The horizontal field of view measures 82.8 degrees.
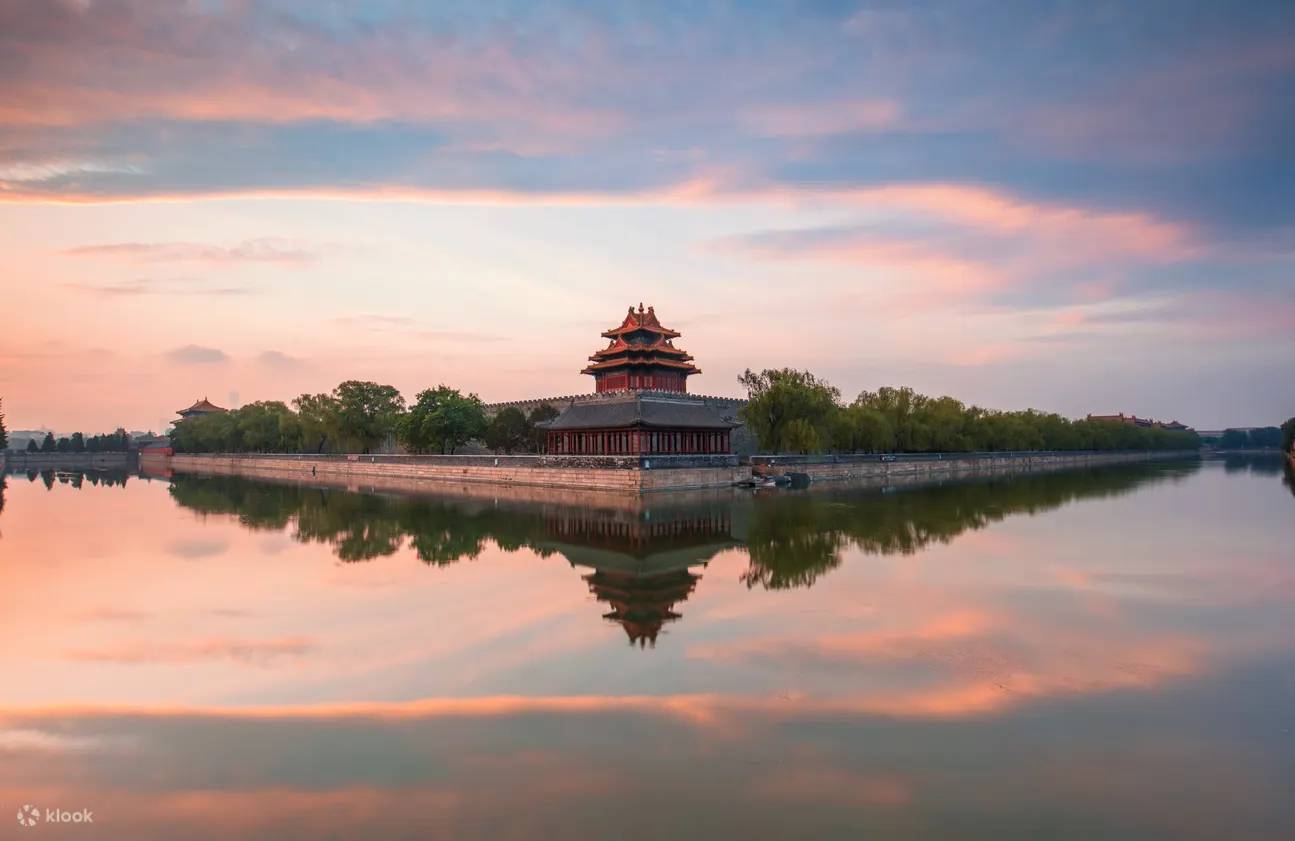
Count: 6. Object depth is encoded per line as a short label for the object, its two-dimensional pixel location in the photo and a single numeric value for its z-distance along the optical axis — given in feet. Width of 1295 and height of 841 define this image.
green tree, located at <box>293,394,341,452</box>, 207.74
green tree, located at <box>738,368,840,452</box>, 154.30
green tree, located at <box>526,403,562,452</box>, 173.99
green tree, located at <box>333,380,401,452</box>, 200.54
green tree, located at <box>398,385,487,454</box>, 169.17
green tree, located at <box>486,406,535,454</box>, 176.14
